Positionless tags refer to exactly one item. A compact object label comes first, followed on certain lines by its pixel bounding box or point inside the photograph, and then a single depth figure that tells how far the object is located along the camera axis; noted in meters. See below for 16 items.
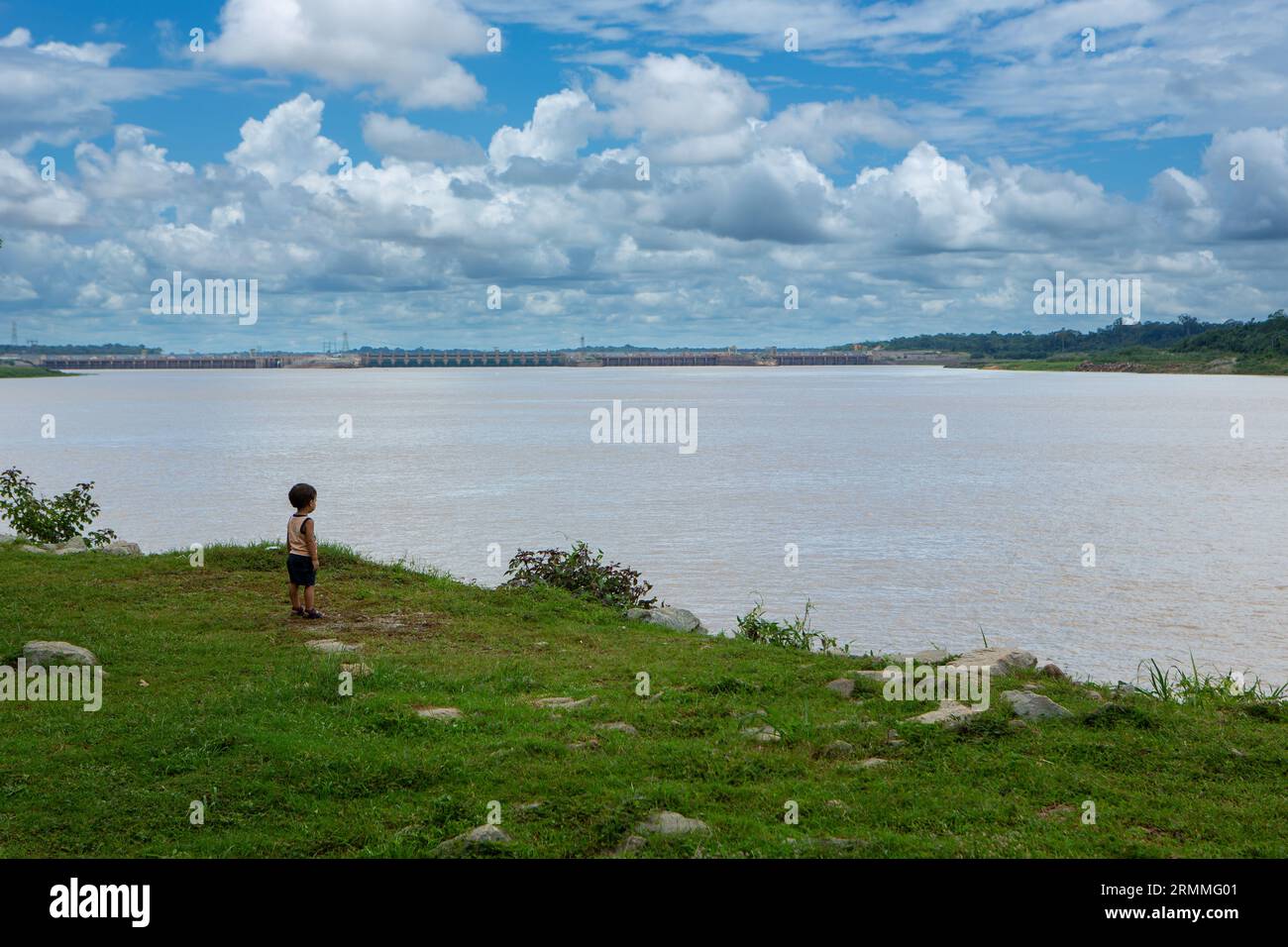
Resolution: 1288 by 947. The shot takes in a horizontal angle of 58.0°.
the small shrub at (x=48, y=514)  23.42
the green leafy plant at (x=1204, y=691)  12.91
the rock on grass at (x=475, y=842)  7.96
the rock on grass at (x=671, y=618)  17.36
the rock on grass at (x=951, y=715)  10.80
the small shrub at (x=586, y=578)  18.80
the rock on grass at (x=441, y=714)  11.27
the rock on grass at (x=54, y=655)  12.59
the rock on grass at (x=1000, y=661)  13.58
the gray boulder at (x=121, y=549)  21.73
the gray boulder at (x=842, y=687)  12.46
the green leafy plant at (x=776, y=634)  17.05
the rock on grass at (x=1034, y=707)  11.16
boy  15.76
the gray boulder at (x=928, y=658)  14.33
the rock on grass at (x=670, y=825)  8.29
